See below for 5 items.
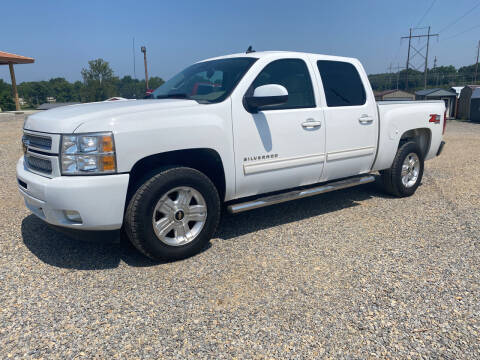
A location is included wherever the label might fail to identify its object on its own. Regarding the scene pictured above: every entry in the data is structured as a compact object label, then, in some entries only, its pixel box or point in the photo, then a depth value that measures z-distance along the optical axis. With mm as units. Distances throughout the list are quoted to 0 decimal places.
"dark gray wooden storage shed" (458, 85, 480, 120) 28706
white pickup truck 3068
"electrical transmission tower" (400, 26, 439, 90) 54188
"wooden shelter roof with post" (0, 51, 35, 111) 25062
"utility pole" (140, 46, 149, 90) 22266
